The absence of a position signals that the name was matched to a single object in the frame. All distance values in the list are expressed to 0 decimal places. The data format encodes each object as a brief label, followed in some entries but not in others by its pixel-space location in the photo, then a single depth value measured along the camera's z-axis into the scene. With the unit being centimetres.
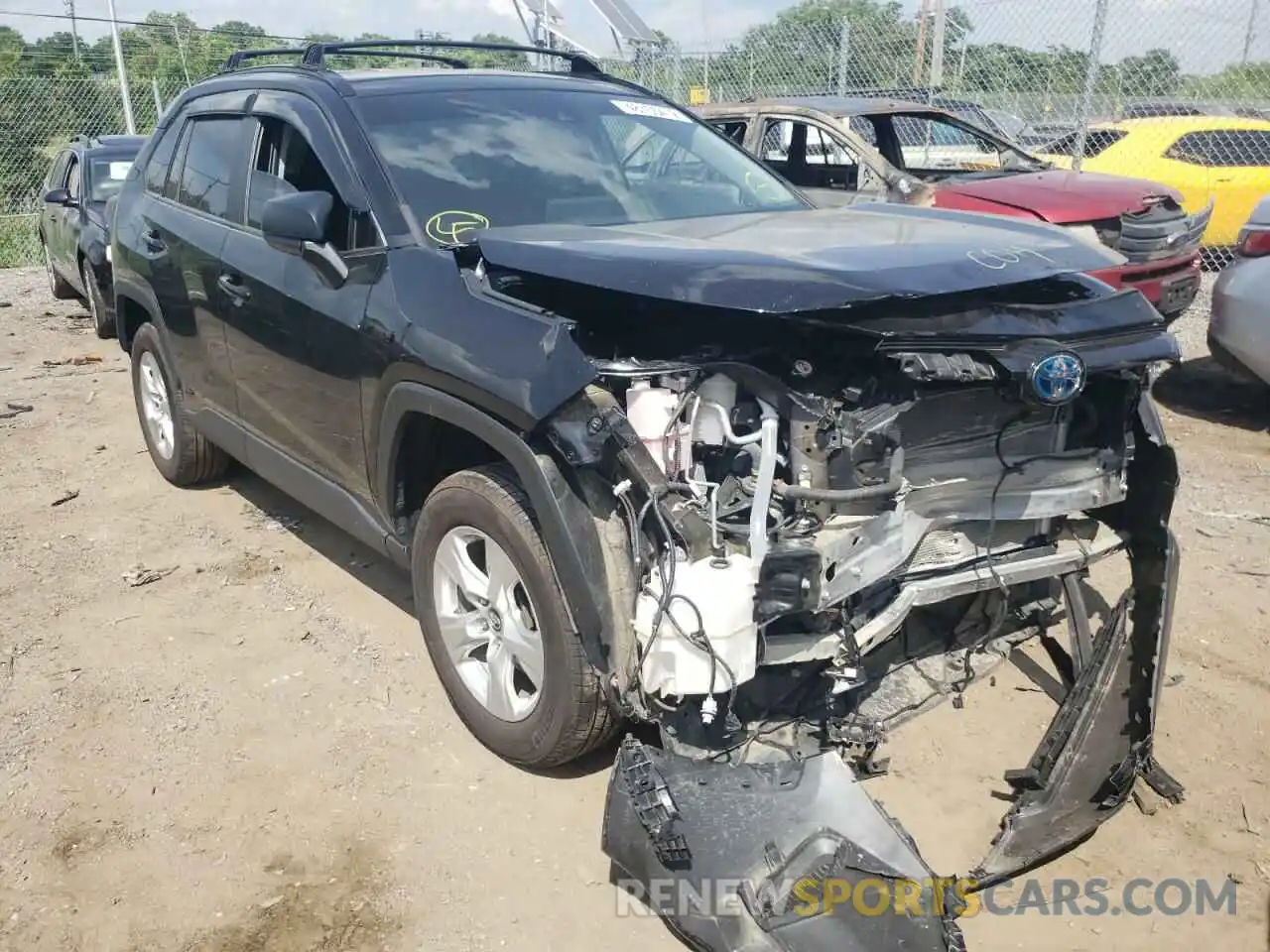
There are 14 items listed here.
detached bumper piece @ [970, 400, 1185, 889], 273
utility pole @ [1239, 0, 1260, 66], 937
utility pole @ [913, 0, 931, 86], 1362
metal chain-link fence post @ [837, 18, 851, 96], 1286
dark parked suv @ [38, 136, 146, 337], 920
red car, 715
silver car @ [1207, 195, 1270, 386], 587
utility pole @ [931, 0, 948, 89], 1199
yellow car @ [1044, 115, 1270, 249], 1062
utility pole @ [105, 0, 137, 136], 1462
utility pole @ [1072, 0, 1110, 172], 1033
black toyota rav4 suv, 250
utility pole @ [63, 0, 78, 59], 1593
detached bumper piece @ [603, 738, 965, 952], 232
